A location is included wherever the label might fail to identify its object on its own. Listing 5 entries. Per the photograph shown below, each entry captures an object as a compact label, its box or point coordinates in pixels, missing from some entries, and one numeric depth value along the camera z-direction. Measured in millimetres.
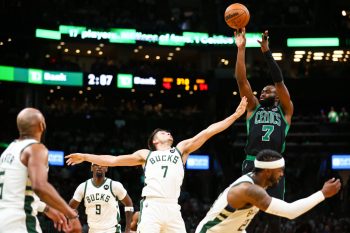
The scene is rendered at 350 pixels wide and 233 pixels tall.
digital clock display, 30484
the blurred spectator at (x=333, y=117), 30033
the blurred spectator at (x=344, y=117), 30234
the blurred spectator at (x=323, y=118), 29884
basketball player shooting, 9727
